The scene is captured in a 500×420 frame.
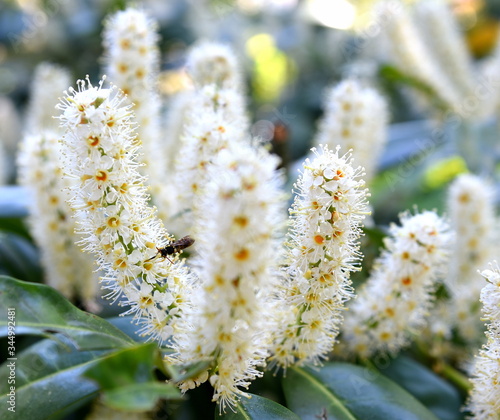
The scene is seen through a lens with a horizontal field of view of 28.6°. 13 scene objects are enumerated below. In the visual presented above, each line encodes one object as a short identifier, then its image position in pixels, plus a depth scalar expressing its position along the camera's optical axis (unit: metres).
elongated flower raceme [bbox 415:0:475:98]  0.76
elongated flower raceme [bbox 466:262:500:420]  0.38
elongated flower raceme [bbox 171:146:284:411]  0.33
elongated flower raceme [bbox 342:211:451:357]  0.43
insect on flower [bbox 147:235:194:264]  0.38
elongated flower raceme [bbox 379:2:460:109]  0.69
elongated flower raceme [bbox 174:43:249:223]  0.42
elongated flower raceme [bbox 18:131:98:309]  0.47
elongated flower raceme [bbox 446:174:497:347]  0.53
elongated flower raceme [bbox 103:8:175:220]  0.47
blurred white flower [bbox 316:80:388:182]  0.53
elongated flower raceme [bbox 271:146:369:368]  0.37
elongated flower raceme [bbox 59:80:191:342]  0.37
